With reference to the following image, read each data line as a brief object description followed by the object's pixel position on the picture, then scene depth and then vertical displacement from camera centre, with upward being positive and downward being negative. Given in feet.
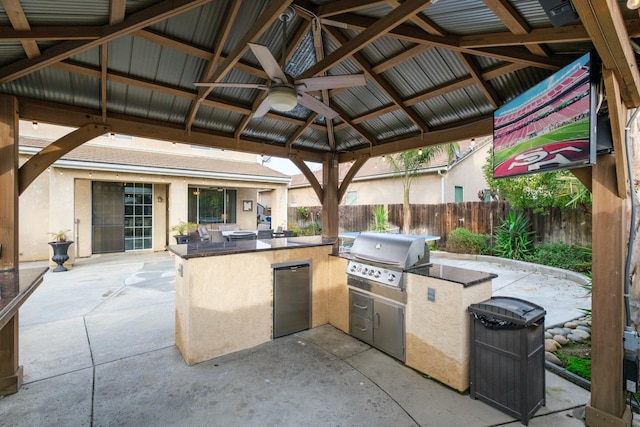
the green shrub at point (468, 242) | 33.06 -3.18
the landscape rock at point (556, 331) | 13.44 -5.47
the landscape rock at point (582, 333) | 12.76 -5.33
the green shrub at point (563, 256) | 24.57 -3.85
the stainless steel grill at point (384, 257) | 11.06 -1.73
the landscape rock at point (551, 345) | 11.95 -5.45
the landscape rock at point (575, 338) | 12.61 -5.39
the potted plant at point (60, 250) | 26.32 -3.15
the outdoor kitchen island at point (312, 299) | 9.64 -3.37
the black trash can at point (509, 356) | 8.05 -4.12
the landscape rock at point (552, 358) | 11.10 -5.59
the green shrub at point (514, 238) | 29.76 -2.55
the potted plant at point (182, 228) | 35.60 -1.58
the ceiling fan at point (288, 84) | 10.11 +4.75
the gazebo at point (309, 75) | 7.57 +5.32
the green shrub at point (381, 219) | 42.04 -0.69
